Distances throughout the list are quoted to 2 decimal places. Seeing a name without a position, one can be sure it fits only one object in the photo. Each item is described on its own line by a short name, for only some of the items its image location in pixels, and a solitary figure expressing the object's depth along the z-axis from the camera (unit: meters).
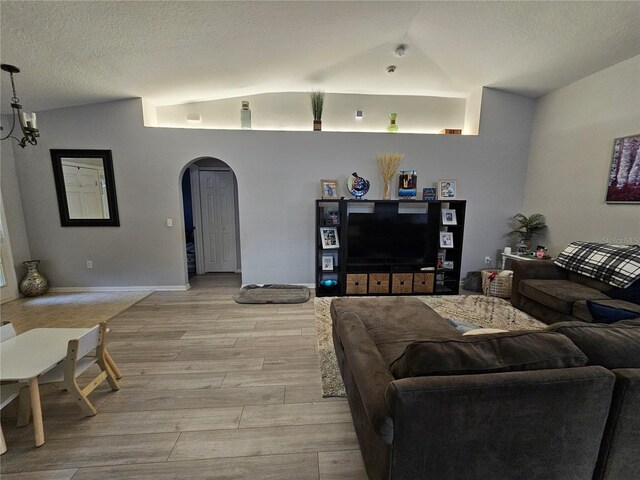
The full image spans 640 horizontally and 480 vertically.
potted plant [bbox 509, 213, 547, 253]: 3.96
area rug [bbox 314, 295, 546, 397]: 2.14
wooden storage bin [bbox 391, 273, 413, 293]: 3.97
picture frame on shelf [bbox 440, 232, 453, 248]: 4.01
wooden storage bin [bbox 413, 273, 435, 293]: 3.97
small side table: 3.79
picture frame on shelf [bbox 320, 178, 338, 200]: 4.05
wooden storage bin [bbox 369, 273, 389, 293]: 3.93
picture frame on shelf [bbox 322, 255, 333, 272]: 4.11
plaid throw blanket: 2.55
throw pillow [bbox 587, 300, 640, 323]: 1.42
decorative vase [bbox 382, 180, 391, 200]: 4.02
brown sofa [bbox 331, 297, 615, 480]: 0.94
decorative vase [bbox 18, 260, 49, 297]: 3.79
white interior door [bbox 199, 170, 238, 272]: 5.11
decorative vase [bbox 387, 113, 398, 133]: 4.11
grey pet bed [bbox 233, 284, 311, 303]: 3.70
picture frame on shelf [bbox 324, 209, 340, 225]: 4.00
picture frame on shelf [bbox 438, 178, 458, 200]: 4.12
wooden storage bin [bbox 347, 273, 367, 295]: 3.90
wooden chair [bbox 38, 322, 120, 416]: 1.63
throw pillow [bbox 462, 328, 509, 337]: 1.46
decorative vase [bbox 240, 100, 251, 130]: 3.98
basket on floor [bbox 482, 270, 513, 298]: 3.76
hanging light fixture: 2.33
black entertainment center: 3.90
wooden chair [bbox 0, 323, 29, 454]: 1.49
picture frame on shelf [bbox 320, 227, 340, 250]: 3.97
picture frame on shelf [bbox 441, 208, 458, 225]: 3.97
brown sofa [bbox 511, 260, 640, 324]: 2.57
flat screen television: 3.90
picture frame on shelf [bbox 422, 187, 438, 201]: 4.07
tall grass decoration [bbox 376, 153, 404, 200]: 3.94
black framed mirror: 3.84
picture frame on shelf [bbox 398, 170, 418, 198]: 4.02
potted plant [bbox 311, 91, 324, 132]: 3.96
